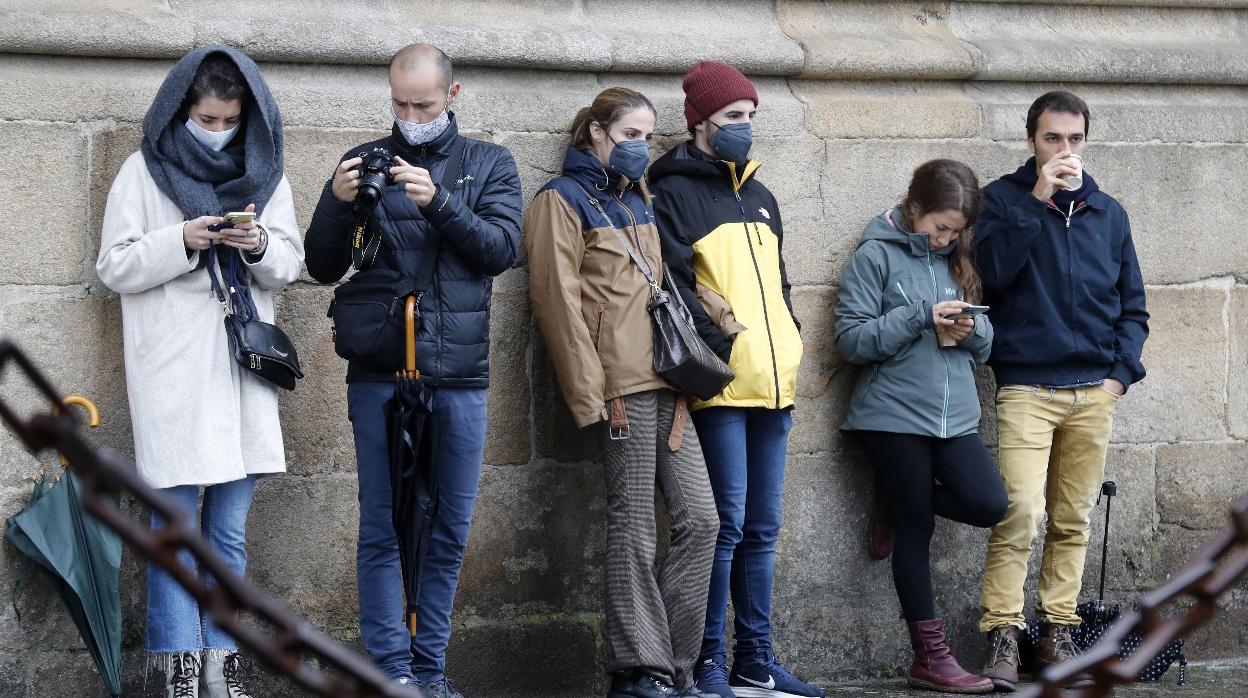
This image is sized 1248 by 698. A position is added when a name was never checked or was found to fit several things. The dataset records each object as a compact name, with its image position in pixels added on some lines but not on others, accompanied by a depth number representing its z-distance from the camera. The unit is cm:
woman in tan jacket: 920
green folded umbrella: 862
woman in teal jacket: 1031
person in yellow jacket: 970
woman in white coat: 824
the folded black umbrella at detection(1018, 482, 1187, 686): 1100
